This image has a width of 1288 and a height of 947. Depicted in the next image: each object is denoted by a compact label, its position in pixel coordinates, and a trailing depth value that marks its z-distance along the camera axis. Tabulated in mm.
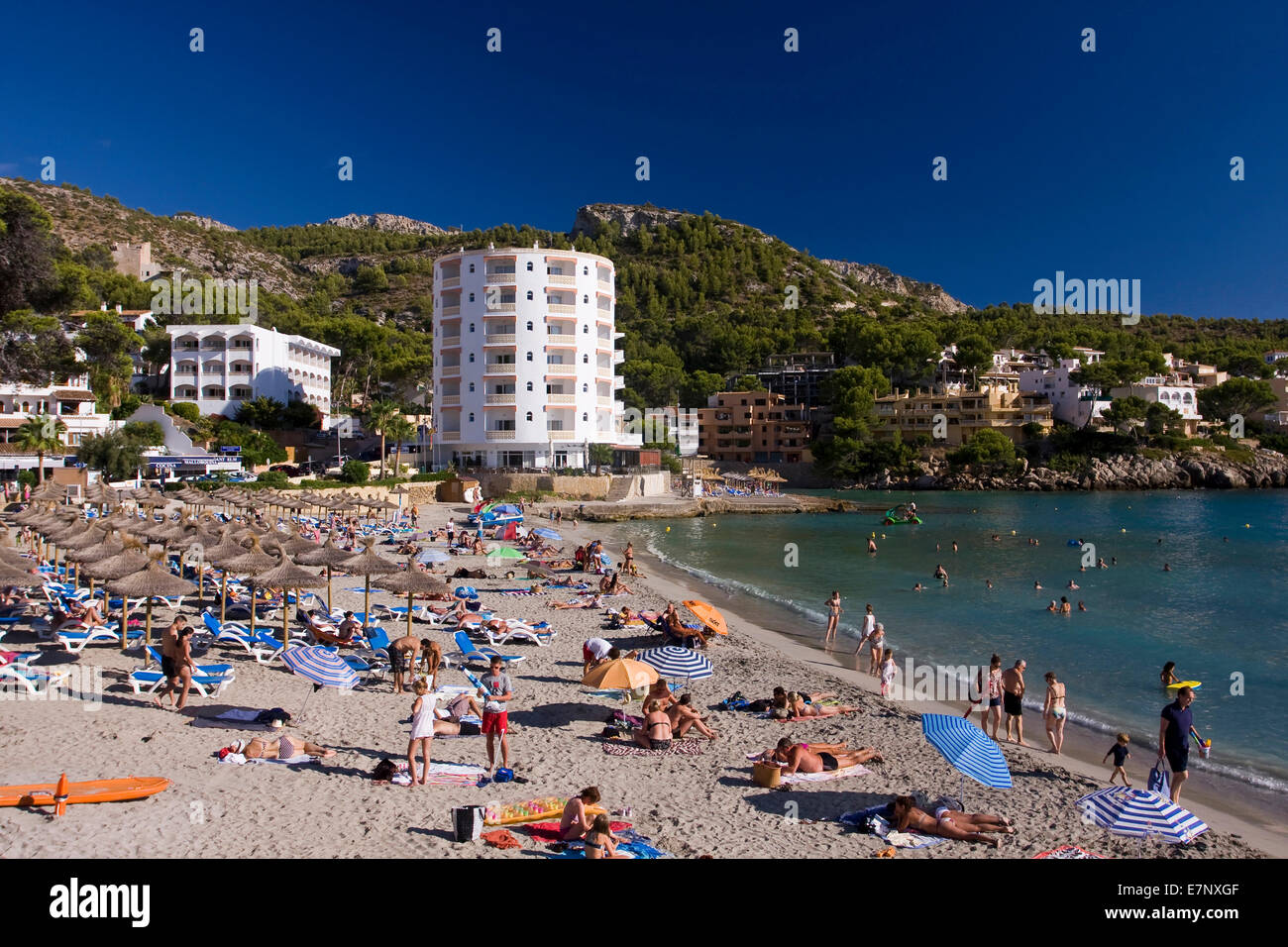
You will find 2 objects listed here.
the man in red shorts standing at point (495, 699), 10172
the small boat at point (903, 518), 56031
